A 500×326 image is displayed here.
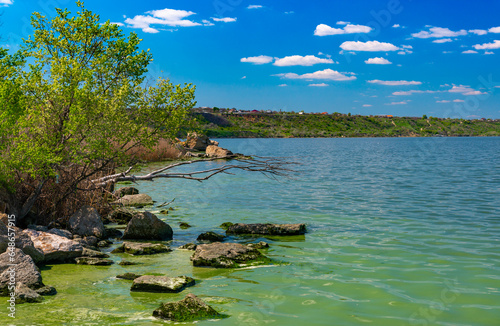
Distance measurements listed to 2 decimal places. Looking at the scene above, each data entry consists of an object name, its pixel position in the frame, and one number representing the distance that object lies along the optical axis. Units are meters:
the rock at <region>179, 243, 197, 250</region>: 14.04
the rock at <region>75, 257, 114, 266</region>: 12.03
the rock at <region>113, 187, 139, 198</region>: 25.27
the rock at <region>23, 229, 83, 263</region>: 12.16
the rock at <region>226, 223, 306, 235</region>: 16.38
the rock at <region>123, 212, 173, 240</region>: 15.70
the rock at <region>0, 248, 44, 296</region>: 9.50
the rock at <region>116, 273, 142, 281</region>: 10.73
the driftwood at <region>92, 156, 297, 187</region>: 16.03
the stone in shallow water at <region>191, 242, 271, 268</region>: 12.21
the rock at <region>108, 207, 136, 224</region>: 18.66
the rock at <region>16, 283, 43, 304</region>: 8.99
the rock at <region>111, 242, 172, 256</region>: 13.50
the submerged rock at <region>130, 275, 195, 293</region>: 9.90
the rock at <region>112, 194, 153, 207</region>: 23.01
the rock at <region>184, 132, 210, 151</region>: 72.56
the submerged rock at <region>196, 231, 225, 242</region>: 15.39
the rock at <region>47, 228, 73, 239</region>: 13.70
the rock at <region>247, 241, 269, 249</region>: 13.97
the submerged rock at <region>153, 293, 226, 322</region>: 8.30
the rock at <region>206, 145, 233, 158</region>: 59.72
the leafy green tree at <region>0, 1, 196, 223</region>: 13.38
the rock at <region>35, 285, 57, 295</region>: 9.48
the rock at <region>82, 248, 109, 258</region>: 12.61
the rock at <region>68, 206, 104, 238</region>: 15.16
